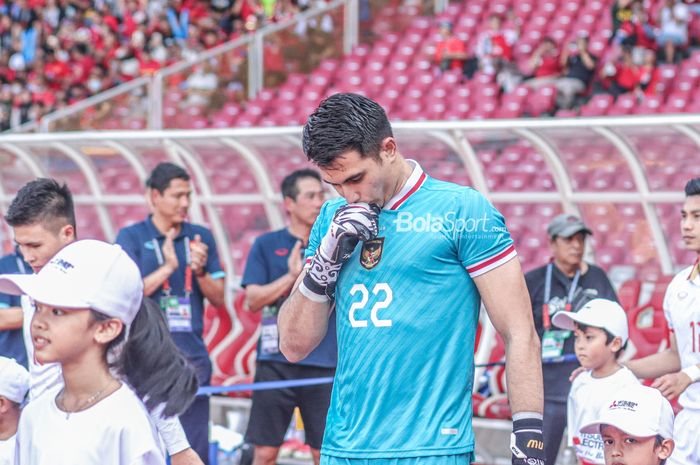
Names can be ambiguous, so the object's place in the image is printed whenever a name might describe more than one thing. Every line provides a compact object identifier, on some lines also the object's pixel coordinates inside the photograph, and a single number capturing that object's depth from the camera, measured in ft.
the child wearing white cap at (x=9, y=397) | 31.12
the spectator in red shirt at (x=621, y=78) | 98.48
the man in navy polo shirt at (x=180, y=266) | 44.83
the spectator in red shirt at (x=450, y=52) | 111.86
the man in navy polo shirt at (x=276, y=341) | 45.75
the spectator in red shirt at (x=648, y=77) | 97.60
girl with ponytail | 21.80
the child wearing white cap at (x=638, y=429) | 32.07
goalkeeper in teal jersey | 23.71
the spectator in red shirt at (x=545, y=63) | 103.60
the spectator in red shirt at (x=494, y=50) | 108.88
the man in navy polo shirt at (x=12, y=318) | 38.88
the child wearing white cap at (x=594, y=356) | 41.11
